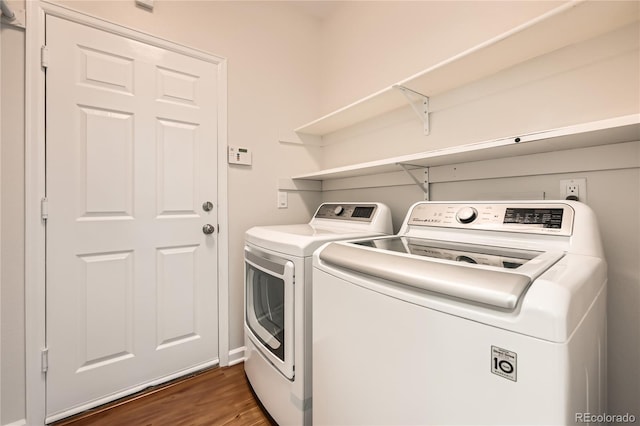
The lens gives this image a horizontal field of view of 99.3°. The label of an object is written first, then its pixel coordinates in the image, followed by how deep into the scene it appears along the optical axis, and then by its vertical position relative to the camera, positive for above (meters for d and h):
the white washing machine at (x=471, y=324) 0.52 -0.26
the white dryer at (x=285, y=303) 1.13 -0.44
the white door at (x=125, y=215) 1.40 -0.02
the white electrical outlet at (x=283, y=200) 2.13 +0.09
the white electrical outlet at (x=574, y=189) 1.03 +0.09
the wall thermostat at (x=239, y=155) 1.90 +0.40
